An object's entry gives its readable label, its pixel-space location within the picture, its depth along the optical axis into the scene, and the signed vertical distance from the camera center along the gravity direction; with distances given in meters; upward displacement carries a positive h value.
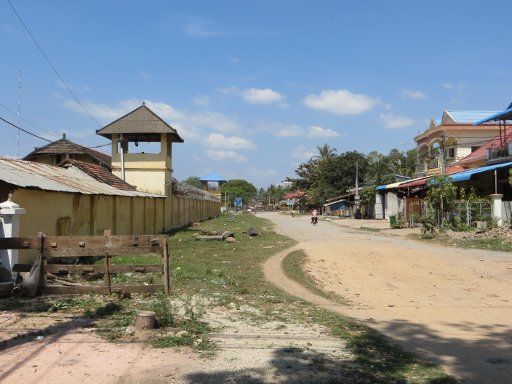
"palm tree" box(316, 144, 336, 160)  78.34 +10.48
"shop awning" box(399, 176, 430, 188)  37.46 +2.68
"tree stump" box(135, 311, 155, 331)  6.51 -1.34
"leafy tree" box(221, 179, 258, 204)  126.75 +7.69
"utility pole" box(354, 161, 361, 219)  55.31 +1.23
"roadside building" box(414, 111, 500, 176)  43.06 +6.86
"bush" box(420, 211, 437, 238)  25.53 -0.33
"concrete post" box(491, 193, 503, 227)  24.27 +0.50
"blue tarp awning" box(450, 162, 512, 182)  26.99 +2.65
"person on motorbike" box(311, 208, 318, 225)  41.53 -0.06
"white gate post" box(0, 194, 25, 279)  9.89 +0.00
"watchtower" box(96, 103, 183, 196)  31.08 +3.92
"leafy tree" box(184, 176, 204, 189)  128.12 +10.36
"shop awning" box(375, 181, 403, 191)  41.19 +2.65
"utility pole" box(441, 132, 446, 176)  32.90 +4.44
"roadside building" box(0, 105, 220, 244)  12.69 +1.02
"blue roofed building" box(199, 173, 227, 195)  74.69 +4.98
